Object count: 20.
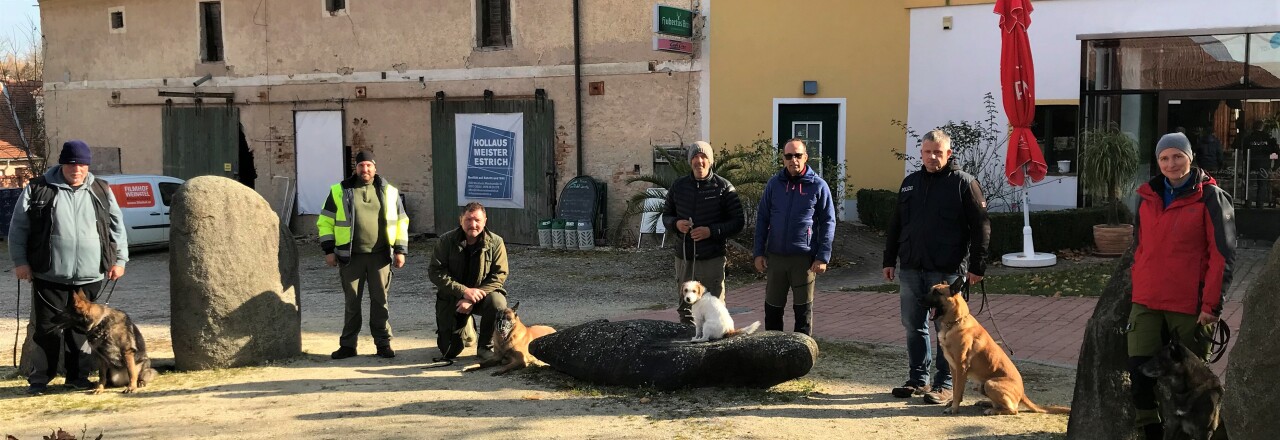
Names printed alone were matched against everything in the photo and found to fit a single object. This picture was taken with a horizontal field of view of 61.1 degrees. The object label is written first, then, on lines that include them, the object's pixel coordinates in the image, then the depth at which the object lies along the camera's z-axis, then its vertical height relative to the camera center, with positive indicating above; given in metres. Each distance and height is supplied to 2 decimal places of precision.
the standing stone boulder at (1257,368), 3.79 -0.81
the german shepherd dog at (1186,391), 4.73 -1.10
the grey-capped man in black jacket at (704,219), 7.71 -0.54
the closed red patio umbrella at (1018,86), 12.44 +0.64
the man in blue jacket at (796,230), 7.23 -0.58
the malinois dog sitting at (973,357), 6.05 -1.20
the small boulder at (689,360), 6.83 -1.39
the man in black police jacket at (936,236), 6.31 -0.55
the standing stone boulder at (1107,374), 5.18 -1.13
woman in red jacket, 4.84 -0.55
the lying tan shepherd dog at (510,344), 7.76 -1.44
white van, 17.73 -0.96
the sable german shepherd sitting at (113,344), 7.07 -1.32
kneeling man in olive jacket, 8.03 -1.01
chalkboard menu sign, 17.30 -0.90
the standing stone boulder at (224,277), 7.70 -0.94
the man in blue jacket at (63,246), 7.06 -0.65
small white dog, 7.04 -1.11
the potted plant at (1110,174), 13.47 -0.41
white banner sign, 18.36 -0.25
